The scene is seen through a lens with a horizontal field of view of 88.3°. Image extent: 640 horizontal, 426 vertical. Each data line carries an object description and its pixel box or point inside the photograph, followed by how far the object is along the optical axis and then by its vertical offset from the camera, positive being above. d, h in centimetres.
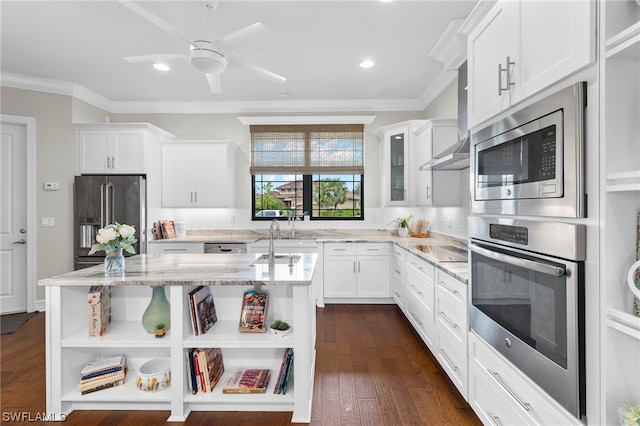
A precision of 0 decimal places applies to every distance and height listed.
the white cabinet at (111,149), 422 +81
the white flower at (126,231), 211 -12
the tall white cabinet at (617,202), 98 +3
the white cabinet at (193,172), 461 +56
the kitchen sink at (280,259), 250 -38
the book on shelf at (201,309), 202 -62
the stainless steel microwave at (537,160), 108 +20
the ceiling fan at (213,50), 216 +116
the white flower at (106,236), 206 -15
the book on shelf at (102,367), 208 -99
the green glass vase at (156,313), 210 -65
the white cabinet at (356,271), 429 -78
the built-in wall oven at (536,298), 109 -35
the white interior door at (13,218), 395 -7
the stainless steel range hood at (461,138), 252 +60
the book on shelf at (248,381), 203 -107
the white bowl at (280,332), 203 -74
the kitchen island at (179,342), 198 -79
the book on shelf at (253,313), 208 -64
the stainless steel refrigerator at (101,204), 412 +10
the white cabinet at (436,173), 350 +44
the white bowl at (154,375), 206 -104
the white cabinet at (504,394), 125 -81
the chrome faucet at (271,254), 229 -30
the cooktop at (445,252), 262 -37
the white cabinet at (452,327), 202 -79
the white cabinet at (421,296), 271 -78
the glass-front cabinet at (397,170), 427 +55
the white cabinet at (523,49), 107 +64
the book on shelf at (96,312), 205 -62
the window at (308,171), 484 +60
